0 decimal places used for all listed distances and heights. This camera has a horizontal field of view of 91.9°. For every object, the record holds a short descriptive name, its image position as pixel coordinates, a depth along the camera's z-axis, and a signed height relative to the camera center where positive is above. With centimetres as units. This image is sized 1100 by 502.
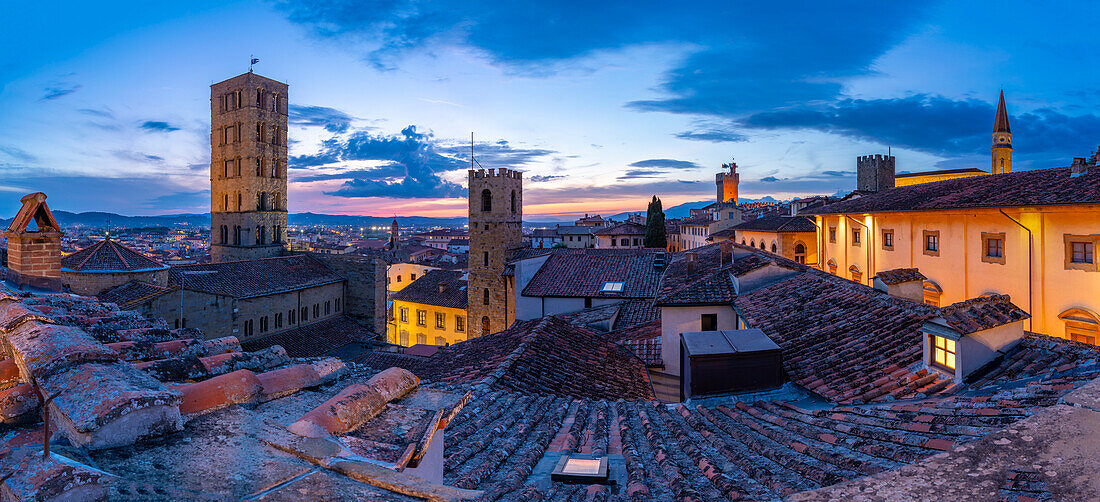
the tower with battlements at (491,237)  3719 +101
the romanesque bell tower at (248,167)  5075 +822
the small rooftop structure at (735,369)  834 -188
